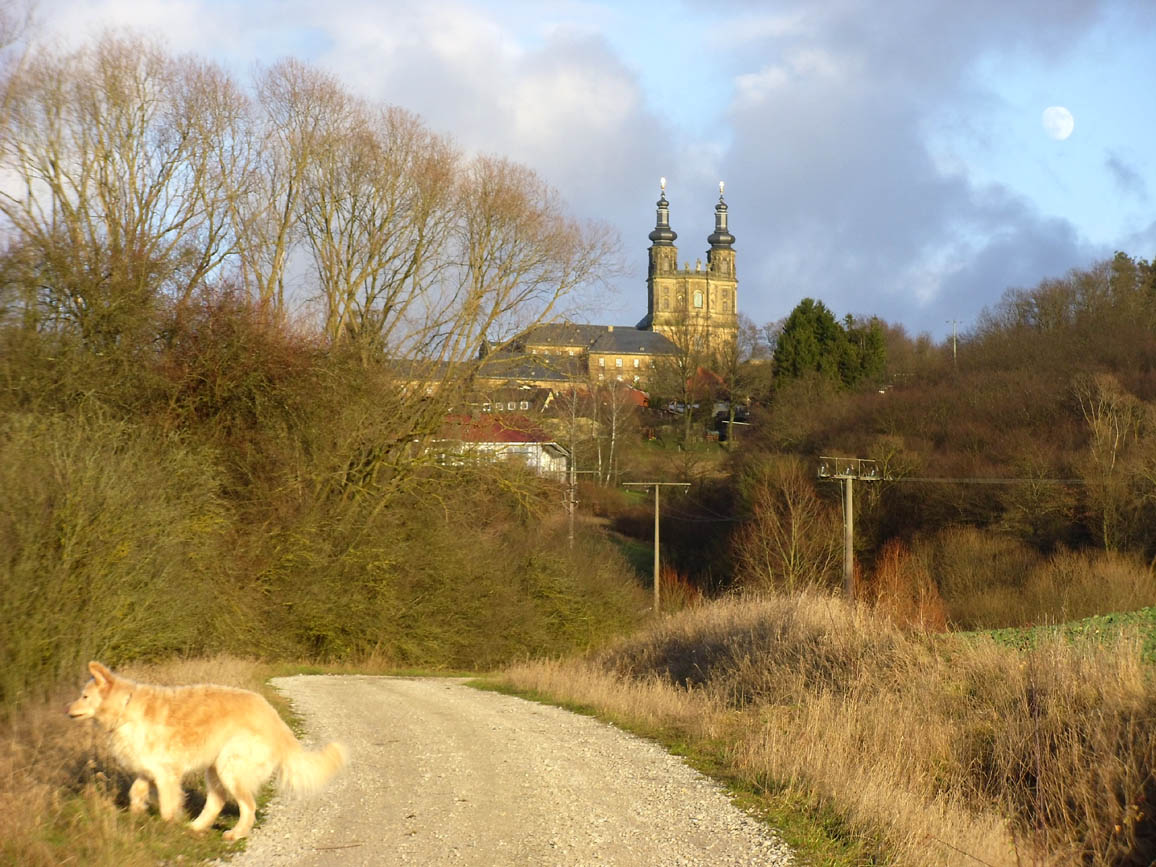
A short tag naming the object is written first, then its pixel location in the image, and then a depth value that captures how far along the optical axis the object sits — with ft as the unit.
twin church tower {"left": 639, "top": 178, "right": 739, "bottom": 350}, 548.72
